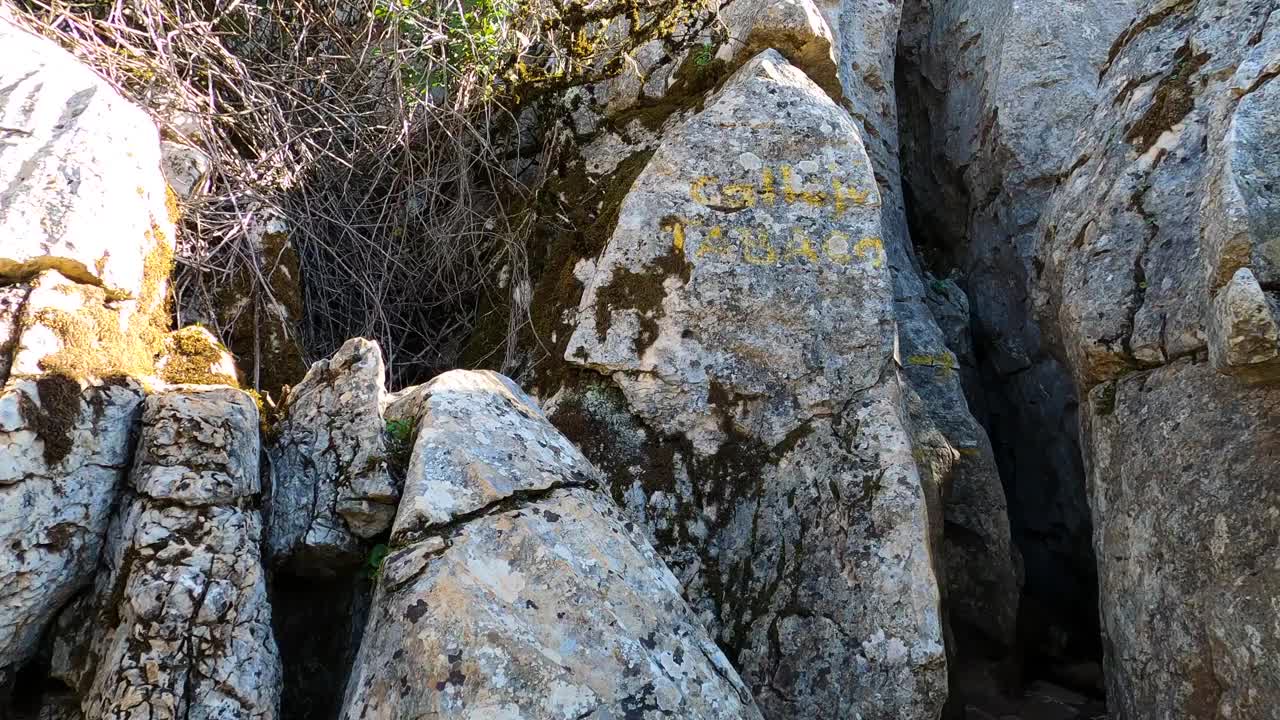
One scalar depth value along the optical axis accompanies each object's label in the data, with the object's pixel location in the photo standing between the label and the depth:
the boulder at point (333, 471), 2.62
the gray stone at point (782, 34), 4.04
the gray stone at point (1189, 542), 2.60
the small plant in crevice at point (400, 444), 2.68
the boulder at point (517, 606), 2.13
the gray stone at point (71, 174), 2.59
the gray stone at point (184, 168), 3.44
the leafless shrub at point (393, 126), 3.88
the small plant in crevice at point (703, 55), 4.12
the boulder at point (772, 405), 3.10
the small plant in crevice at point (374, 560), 2.57
